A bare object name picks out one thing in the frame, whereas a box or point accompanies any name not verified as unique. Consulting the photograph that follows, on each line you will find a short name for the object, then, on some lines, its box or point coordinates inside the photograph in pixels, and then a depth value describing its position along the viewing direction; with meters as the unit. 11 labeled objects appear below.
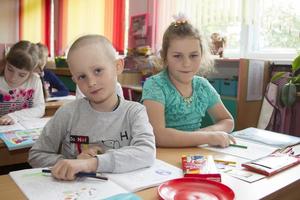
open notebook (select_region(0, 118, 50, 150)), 1.27
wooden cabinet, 2.49
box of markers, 0.82
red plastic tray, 0.71
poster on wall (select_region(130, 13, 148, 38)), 4.02
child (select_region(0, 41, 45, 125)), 1.92
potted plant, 2.19
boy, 0.98
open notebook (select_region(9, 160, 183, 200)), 0.70
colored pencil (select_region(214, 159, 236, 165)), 0.98
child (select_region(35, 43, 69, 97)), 2.89
